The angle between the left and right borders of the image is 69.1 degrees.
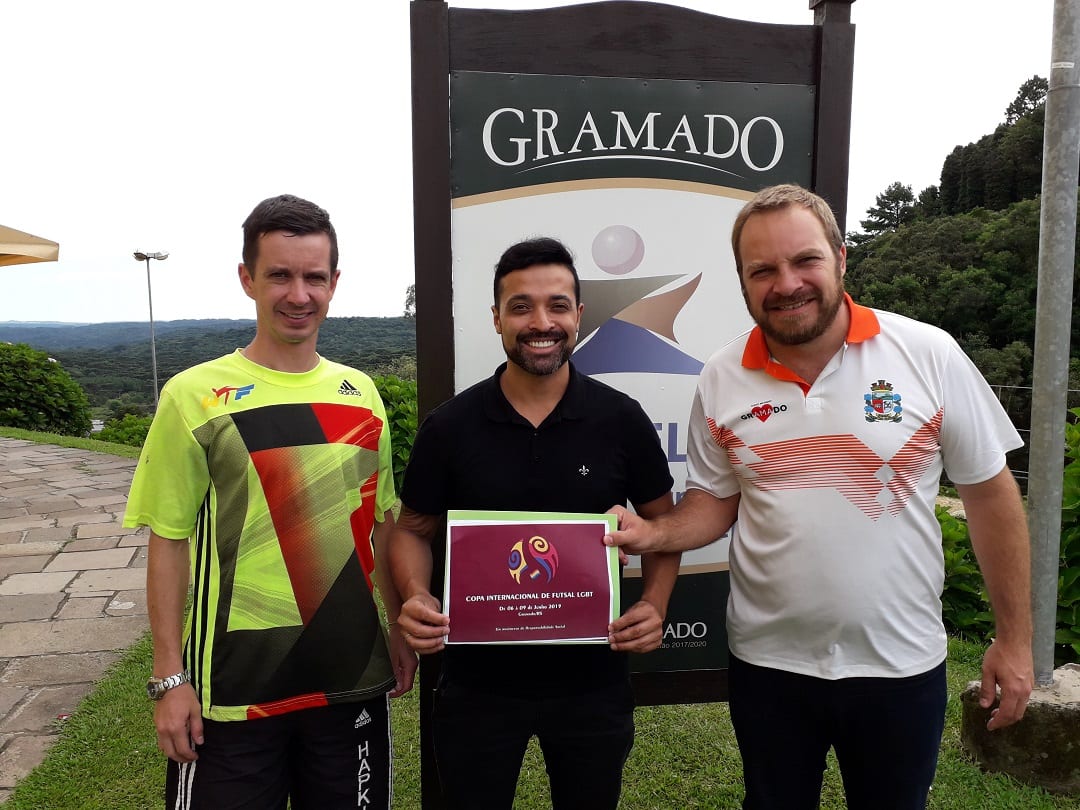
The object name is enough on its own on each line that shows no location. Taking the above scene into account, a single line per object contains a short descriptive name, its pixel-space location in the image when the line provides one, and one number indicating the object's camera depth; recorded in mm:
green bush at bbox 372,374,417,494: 6945
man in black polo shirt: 1862
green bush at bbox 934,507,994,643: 4468
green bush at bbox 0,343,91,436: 16344
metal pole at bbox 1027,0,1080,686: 2719
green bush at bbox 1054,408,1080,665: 3719
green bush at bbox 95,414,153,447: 21125
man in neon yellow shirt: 1784
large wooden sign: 2385
